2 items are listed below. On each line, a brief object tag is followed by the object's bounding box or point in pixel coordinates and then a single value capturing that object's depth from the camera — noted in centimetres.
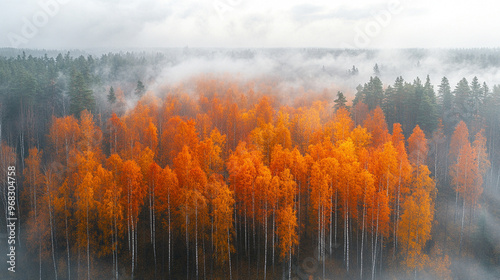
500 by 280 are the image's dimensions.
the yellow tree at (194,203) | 3403
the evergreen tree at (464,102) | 5912
